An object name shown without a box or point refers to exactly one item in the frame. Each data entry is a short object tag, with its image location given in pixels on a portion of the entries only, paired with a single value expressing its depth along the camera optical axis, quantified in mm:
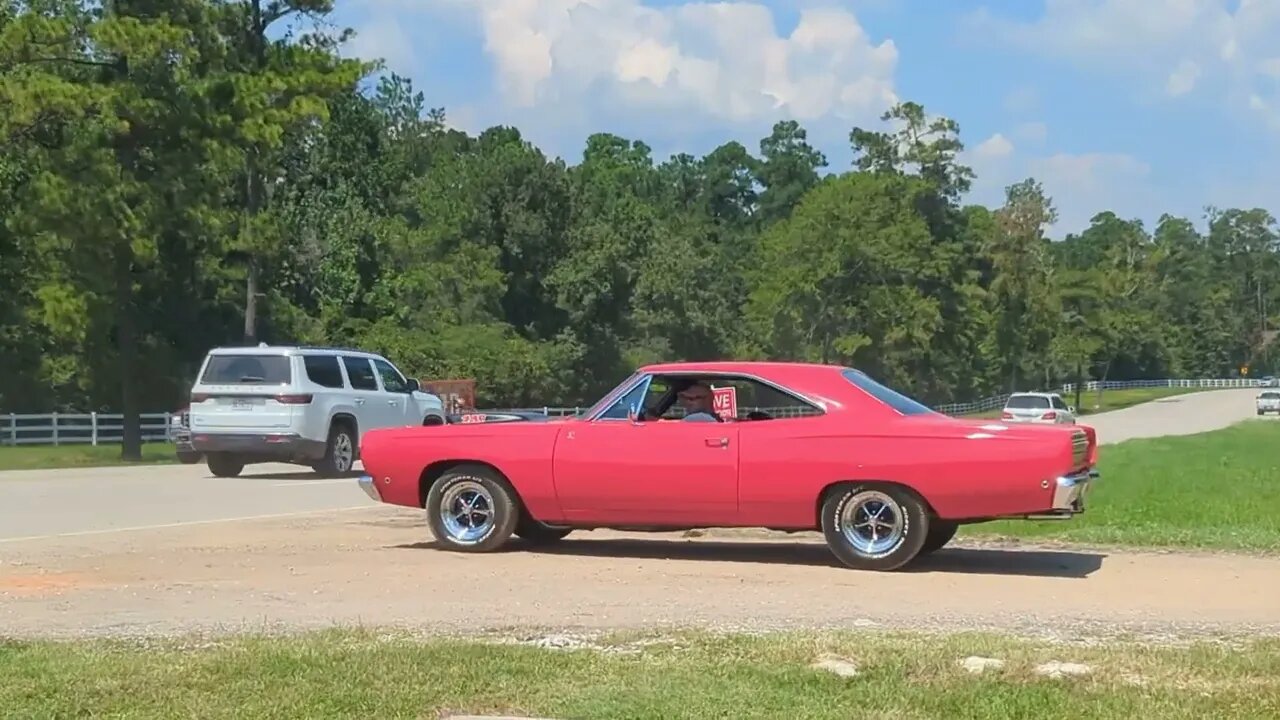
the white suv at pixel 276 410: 23766
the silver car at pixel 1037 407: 48250
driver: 12555
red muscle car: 11477
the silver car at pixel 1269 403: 78438
